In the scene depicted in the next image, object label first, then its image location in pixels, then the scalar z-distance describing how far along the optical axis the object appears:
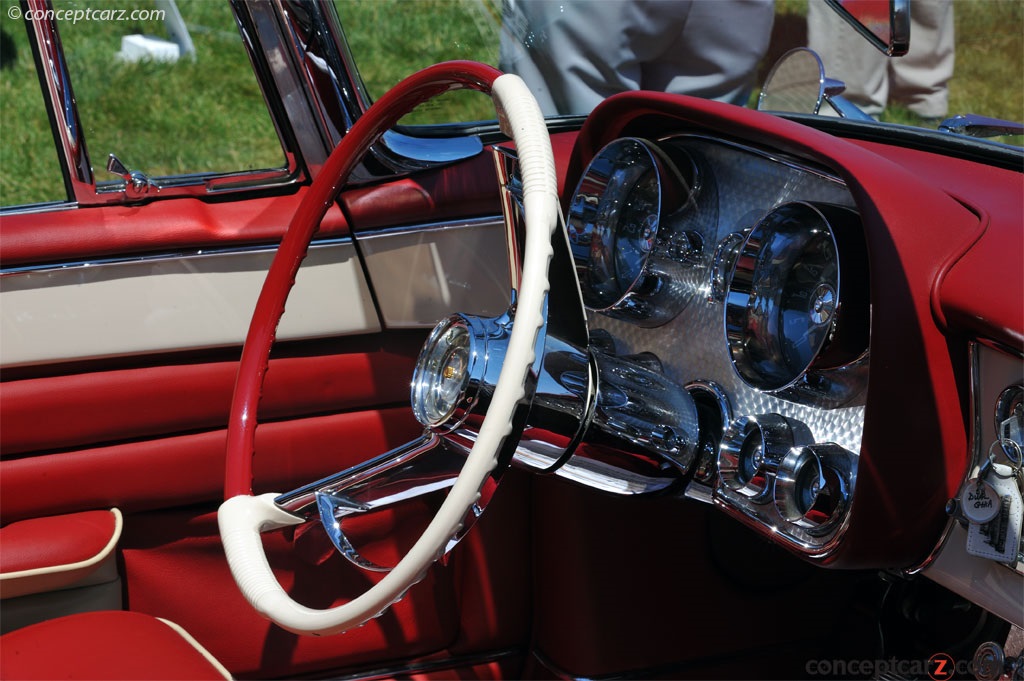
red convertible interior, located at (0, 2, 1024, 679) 0.90
